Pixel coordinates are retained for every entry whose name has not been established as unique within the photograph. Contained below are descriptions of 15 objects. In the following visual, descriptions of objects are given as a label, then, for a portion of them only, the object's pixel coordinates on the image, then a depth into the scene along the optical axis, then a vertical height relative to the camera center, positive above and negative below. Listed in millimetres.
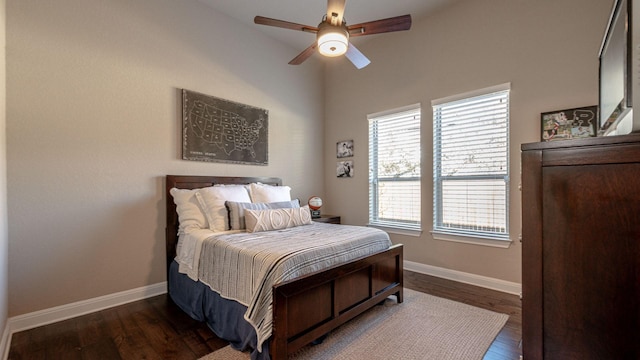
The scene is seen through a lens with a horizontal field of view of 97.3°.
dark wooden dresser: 679 -181
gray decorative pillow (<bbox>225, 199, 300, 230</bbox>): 2607 -287
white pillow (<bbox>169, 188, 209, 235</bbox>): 2698 -300
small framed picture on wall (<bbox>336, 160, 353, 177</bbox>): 4309 +178
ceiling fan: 2105 +1235
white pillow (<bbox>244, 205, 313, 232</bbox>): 2531 -366
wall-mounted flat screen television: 798 +387
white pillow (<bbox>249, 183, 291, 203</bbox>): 3107 -153
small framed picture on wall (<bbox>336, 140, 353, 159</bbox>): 4301 +492
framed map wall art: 3104 +600
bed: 1651 -885
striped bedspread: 1685 -537
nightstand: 3829 -541
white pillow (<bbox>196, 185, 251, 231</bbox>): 2619 -202
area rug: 1839 -1133
